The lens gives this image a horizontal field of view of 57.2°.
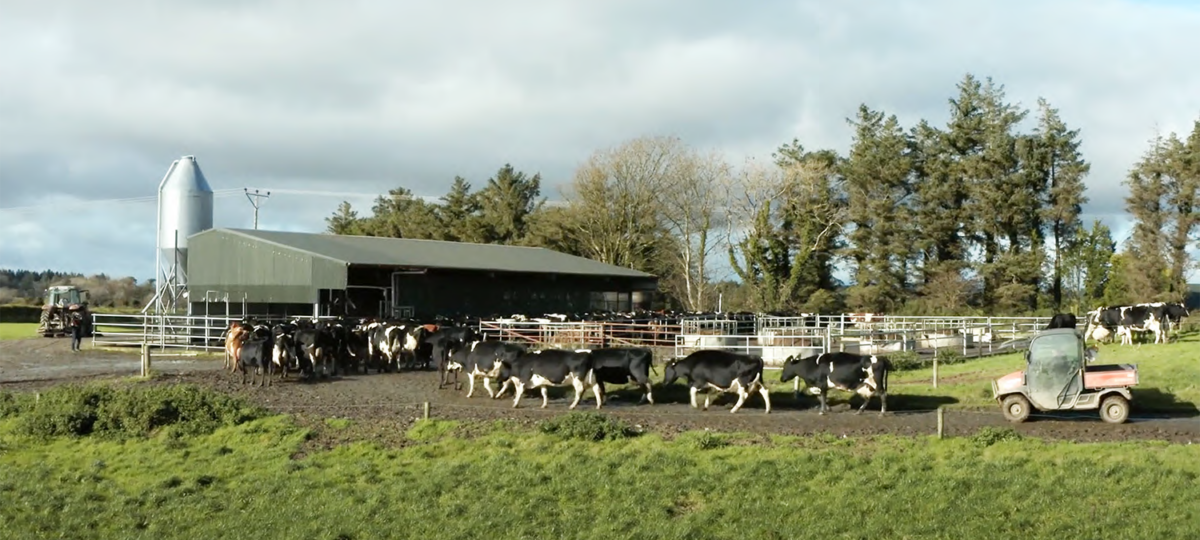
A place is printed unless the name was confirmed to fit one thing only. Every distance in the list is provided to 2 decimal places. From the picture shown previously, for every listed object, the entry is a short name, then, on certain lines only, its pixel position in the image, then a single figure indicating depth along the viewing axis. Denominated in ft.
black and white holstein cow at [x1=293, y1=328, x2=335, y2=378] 82.74
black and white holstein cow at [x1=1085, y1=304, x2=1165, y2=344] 104.86
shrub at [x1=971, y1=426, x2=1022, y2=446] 48.87
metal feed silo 163.12
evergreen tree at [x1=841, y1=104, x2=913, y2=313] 193.26
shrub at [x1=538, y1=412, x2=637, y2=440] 52.54
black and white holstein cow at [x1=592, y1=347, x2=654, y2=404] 69.15
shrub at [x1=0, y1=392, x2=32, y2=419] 66.22
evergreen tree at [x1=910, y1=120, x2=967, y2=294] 188.14
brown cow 88.22
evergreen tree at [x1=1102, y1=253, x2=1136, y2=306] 168.66
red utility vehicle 56.59
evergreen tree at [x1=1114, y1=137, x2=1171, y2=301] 164.25
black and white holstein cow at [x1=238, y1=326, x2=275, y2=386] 78.18
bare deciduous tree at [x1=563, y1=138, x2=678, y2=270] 202.49
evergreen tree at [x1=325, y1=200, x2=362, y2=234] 284.94
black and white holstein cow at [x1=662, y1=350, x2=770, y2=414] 64.28
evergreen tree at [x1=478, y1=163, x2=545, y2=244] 253.24
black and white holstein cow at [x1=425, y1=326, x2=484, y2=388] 80.07
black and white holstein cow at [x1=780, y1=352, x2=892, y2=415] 63.36
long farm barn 137.18
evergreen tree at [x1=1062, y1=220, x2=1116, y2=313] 182.50
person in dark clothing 121.90
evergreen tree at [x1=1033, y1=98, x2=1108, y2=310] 184.44
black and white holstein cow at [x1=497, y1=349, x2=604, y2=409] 66.74
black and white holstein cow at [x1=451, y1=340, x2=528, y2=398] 71.41
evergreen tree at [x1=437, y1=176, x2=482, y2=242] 264.52
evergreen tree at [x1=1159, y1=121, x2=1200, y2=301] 163.84
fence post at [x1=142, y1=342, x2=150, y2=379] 85.03
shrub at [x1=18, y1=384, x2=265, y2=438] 60.08
